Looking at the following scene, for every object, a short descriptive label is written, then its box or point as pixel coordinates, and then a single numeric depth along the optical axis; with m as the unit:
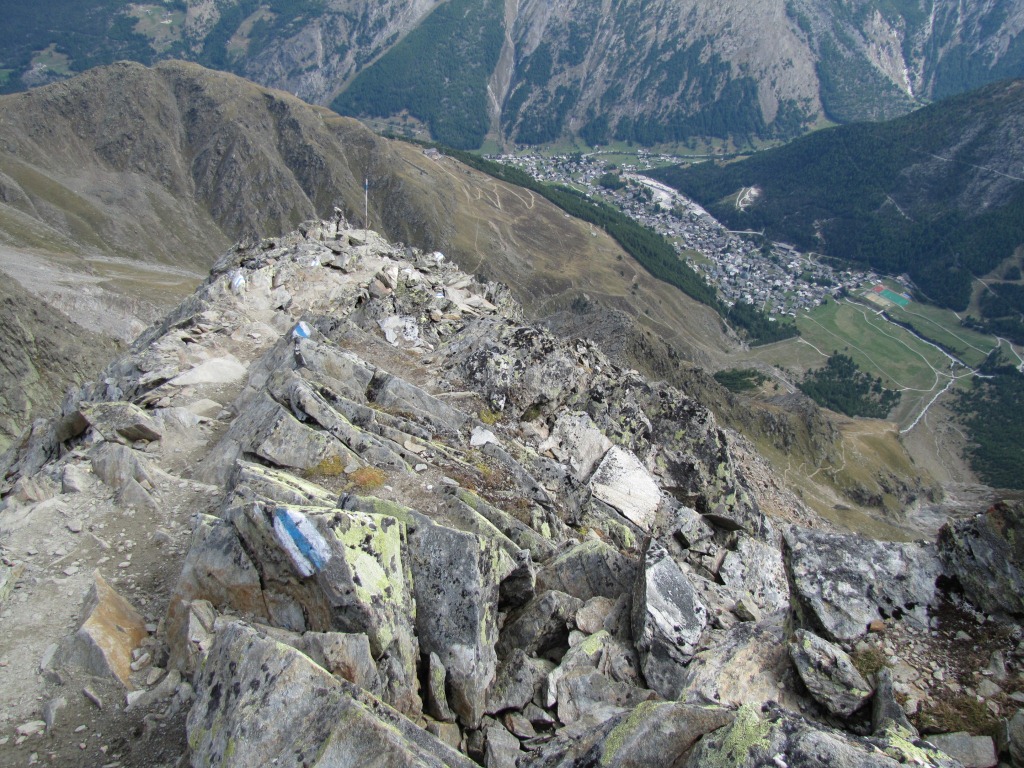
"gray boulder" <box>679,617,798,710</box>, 12.12
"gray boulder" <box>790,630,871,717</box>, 11.48
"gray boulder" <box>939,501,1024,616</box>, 12.70
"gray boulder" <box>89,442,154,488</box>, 18.28
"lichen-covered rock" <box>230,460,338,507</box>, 15.81
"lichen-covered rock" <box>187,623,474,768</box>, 9.27
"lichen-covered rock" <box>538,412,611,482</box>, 29.23
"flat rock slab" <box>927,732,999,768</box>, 10.02
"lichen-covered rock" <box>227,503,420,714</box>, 12.34
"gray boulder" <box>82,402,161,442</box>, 21.22
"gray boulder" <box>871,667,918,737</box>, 10.25
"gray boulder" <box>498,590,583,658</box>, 14.92
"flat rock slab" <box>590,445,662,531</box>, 28.41
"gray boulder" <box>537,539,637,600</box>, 17.19
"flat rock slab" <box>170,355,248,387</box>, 27.41
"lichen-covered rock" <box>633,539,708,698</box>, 14.13
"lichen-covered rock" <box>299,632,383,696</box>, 11.29
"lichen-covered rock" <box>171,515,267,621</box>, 13.18
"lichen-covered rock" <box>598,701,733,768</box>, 9.28
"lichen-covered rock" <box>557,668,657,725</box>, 13.33
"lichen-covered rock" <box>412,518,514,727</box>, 13.24
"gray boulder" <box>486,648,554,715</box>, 13.38
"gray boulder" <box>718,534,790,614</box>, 22.53
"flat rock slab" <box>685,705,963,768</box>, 8.39
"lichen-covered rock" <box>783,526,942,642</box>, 13.21
